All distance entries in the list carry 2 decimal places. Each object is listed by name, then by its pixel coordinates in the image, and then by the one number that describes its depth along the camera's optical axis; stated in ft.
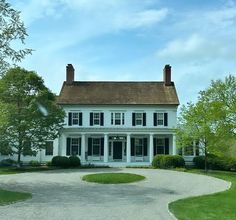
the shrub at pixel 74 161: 71.14
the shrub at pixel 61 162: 70.60
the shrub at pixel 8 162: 74.69
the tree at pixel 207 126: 62.47
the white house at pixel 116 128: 77.75
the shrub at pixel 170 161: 67.71
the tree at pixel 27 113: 63.67
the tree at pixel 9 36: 39.88
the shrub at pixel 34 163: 74.01
